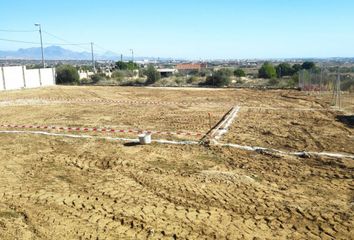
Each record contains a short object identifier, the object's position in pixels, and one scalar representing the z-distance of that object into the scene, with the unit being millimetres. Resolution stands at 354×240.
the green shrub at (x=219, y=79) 43281
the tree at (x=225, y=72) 44706
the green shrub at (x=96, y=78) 52125
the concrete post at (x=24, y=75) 41438
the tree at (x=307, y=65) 71500
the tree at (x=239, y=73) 59731
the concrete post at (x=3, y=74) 38406
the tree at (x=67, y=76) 50312
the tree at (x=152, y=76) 47562
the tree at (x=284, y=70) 61325
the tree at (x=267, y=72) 56019
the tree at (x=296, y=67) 64113
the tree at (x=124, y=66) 83988
